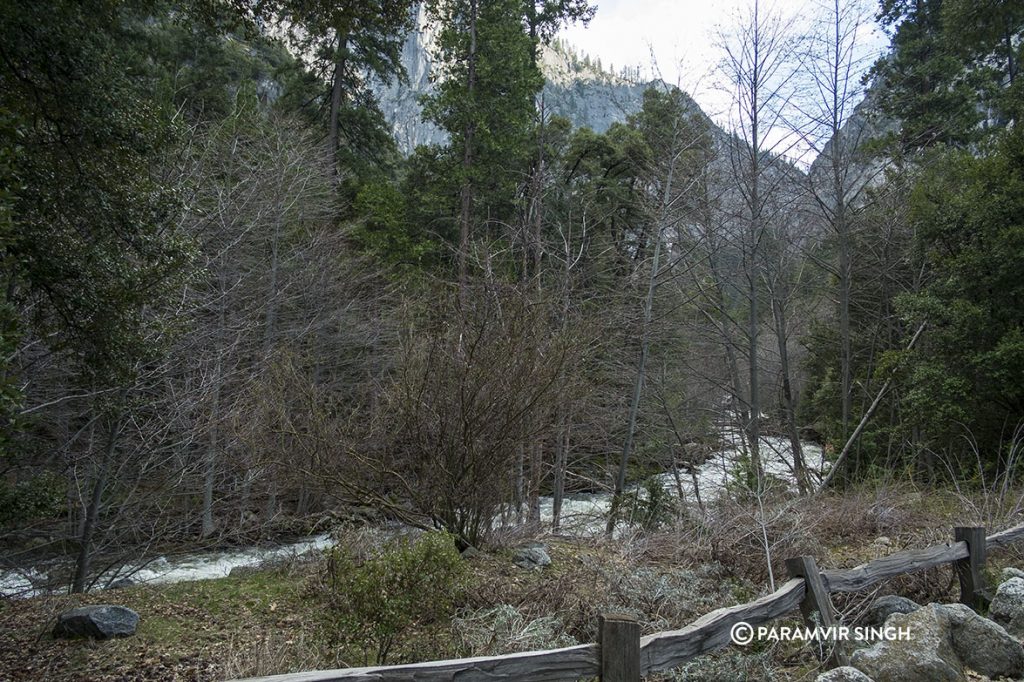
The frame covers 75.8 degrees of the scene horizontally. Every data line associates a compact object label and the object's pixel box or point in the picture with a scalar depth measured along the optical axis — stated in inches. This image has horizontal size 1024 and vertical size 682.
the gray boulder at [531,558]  309.1
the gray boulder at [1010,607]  196.5
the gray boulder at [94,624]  222.8
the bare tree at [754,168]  478.0
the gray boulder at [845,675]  143.9
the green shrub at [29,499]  227.6
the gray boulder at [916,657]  158.7
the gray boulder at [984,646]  172.1
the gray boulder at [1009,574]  218.8
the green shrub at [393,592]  187.8
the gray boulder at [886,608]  200.8
